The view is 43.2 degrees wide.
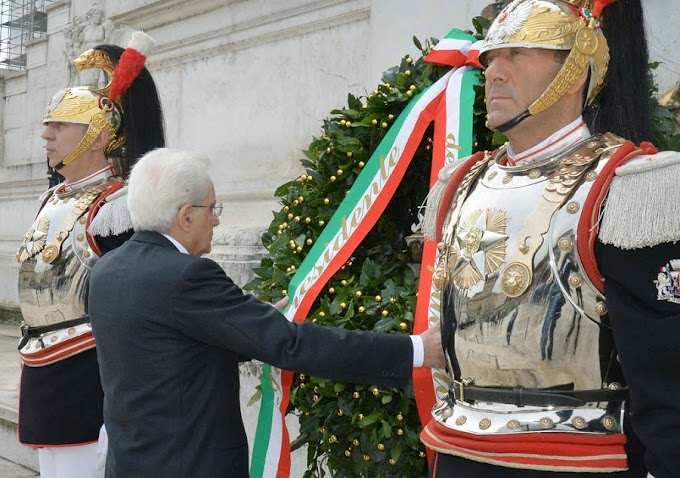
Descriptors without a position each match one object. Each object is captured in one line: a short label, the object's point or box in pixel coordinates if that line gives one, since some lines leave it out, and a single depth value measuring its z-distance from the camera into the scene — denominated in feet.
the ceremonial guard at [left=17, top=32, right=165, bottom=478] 11.27
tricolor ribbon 9.64
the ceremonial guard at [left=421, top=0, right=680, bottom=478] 5.84
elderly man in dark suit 7.83
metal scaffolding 42.95
